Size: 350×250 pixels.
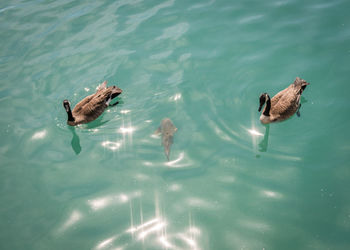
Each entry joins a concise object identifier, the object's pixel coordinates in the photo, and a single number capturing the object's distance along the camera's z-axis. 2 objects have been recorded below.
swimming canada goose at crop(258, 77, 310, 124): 7.01
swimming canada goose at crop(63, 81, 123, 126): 7.89
